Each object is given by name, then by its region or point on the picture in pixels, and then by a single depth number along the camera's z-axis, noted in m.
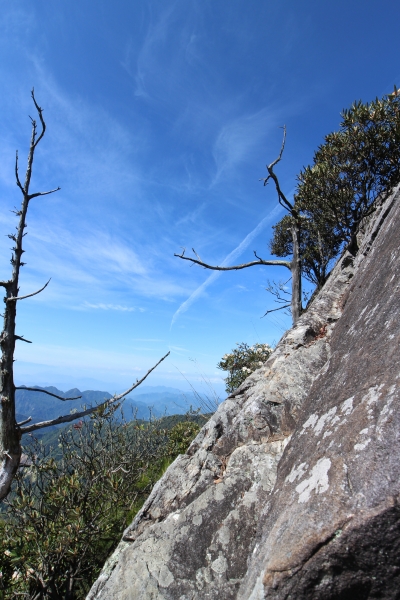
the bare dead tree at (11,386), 5.20
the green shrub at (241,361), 12.85
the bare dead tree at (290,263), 8.91
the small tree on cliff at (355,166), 7.78
